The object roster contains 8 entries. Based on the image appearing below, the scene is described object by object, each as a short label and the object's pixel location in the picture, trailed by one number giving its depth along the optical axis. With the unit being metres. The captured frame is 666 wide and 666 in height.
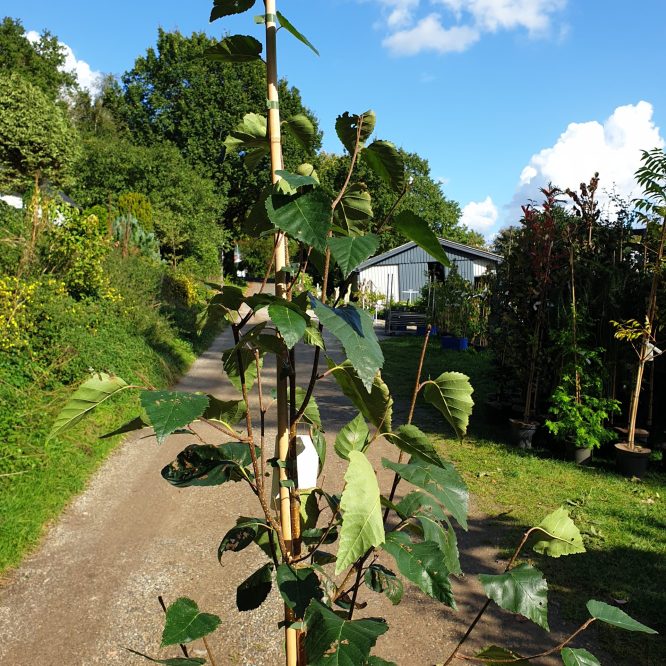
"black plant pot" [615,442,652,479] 6.10
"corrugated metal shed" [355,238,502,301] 29.69
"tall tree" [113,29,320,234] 32.22
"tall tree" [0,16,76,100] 35.91
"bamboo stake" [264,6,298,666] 1.11
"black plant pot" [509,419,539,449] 7.11
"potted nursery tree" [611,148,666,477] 6.03
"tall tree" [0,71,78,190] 17.80
